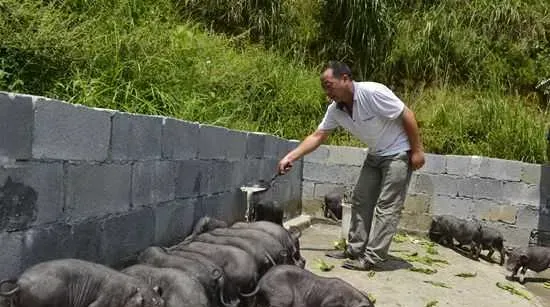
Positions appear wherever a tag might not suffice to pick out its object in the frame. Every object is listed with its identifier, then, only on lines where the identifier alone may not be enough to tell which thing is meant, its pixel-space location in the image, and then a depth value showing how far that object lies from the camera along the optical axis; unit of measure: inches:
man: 237.5
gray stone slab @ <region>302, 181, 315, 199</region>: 382.0
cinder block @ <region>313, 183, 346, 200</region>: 378.0
